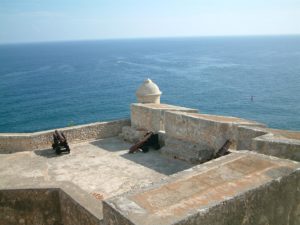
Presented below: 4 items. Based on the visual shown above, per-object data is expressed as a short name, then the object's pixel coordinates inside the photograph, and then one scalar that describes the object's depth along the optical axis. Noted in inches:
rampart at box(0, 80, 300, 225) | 159.6
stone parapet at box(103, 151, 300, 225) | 150.3
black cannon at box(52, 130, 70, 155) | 489.4
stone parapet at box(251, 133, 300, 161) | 256.8
